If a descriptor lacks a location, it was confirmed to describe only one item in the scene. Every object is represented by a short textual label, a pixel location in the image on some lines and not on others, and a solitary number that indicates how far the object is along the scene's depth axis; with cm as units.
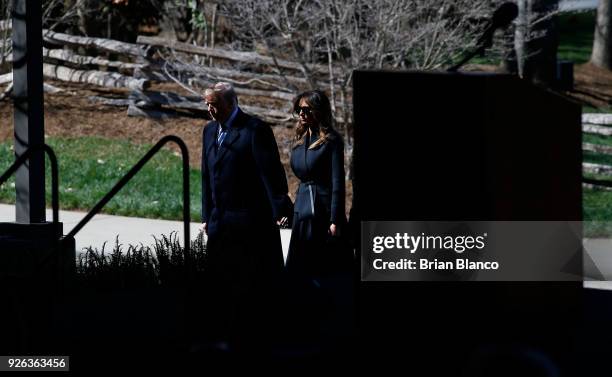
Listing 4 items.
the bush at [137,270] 1543
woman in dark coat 1609
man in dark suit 1498
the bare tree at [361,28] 2722
